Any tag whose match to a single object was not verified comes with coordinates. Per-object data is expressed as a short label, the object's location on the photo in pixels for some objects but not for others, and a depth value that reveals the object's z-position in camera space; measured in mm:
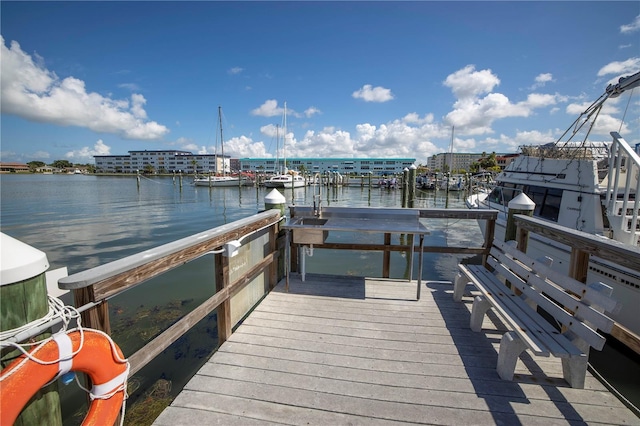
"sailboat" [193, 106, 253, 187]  50162
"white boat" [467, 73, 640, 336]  5338
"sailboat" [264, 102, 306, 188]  47781
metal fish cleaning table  3874
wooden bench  2139
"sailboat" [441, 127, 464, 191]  47219
